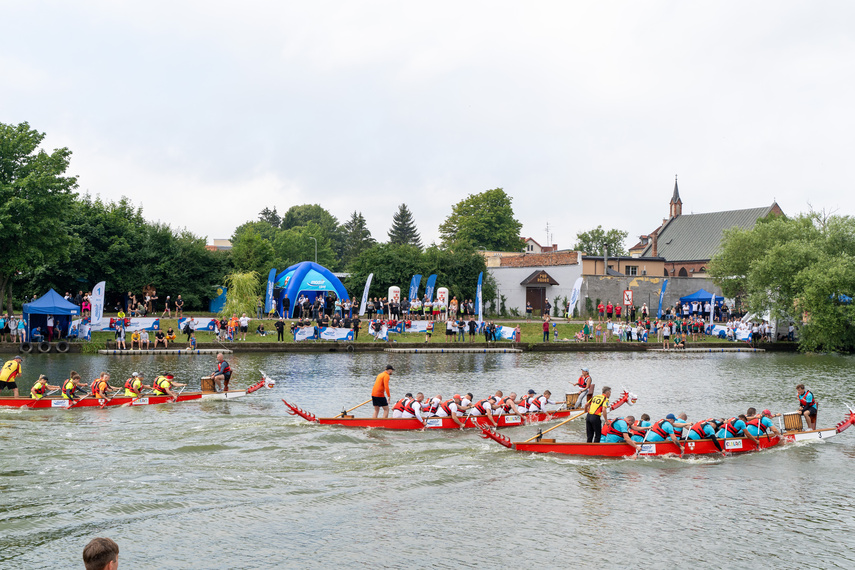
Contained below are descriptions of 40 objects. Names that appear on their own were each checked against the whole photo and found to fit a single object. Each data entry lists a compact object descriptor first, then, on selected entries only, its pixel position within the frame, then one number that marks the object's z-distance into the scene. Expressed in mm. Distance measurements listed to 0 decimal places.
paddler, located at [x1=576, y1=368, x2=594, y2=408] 23767
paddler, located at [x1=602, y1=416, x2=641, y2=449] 18688
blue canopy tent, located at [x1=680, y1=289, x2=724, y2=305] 64000
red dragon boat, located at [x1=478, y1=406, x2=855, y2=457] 18797
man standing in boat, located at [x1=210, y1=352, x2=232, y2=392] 27594
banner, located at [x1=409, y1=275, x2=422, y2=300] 56653
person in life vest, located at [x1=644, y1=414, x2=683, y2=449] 18916
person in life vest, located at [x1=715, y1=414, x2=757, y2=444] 19922
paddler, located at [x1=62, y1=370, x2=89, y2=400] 24656
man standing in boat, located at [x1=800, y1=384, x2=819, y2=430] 21766
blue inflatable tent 54438
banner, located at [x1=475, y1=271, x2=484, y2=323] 51062
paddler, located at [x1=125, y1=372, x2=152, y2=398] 25672
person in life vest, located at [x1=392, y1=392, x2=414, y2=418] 22084
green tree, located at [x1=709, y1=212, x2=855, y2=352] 49344
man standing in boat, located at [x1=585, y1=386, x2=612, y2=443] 18766
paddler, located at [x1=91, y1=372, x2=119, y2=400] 25062
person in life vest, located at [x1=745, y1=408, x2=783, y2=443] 20125
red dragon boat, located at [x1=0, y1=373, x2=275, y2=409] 24297
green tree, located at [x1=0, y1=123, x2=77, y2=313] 42125
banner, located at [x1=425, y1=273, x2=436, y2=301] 56922
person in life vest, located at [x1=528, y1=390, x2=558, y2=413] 23609
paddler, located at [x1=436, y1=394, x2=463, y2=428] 21984
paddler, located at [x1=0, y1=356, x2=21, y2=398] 25625
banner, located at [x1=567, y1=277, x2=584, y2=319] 59738
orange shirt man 22016
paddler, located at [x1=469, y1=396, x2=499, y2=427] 22078
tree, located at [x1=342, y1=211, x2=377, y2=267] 117438
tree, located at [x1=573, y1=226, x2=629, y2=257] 123125
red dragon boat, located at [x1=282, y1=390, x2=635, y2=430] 21844
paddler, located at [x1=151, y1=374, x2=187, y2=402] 26188
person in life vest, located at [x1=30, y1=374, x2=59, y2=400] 24372
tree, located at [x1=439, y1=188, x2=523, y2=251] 107375
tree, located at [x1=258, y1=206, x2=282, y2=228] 154375
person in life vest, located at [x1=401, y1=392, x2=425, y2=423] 22000
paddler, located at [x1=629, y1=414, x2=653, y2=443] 18891
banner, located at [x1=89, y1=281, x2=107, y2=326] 44656
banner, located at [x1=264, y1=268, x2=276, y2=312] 53997
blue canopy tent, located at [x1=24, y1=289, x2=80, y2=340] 41906
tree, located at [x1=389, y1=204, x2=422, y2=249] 125250
